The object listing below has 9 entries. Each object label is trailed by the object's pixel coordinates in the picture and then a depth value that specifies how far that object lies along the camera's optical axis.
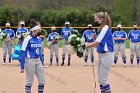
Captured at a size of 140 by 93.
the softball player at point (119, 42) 20.22
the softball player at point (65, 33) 20.22
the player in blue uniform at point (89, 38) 20.15
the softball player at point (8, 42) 20.61
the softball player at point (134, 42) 20.25
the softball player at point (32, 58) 10.91
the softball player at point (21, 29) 19.96
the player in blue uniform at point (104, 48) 10.42
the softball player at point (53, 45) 20.38
